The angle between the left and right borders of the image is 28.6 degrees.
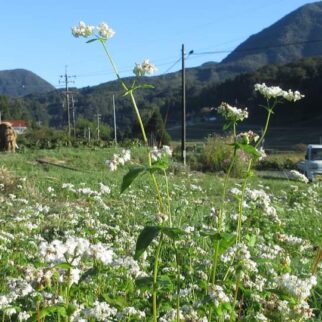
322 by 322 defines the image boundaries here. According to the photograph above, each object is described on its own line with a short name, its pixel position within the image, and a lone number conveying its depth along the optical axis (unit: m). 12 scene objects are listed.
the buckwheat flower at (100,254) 2.38
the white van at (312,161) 29.79
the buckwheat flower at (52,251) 2.27
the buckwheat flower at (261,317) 2.95
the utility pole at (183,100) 34.28
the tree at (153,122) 64.76
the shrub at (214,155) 26.44
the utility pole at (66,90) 72.20
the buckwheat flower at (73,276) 2.51
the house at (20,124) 107.06
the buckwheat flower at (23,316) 2.87
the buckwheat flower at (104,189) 5.80
